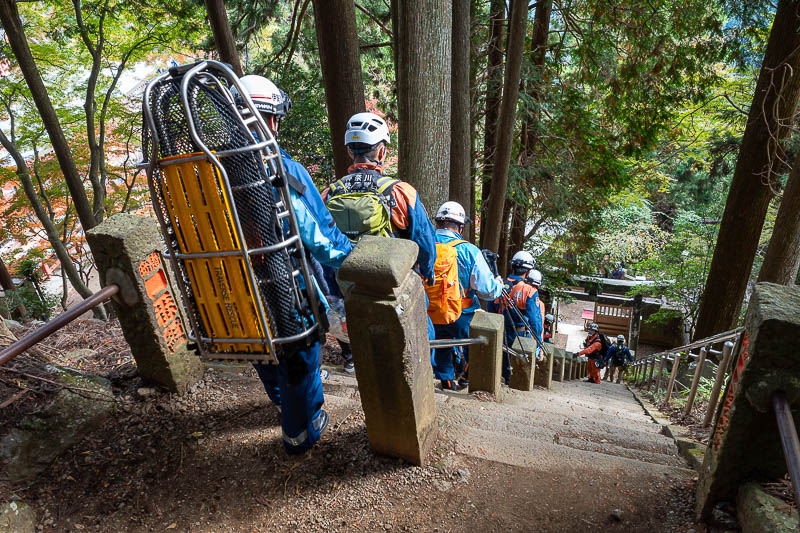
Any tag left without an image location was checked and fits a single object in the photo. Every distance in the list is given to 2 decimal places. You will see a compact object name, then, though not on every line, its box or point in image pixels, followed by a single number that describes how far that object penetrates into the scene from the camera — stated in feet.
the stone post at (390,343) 6.84
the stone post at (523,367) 18.80
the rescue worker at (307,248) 7.78
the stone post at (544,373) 23.70
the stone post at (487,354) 13.96
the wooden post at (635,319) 53.72
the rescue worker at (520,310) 22.08
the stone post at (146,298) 9.41
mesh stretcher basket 6.37
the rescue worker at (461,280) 15.69
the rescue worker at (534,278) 30.73
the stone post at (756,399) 5.78
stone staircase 8.82
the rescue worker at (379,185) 10.58
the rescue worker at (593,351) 36.19
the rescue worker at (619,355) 36.96
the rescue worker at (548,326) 32.05
